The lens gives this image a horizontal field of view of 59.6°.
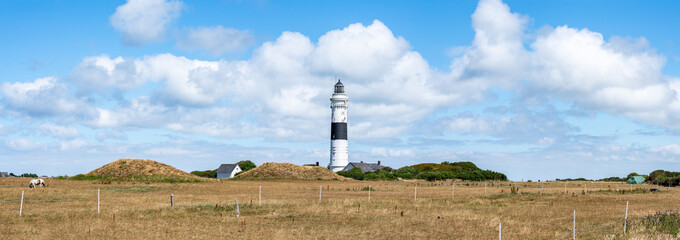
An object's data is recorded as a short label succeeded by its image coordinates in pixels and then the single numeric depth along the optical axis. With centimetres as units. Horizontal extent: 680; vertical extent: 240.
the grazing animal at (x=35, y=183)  5959
